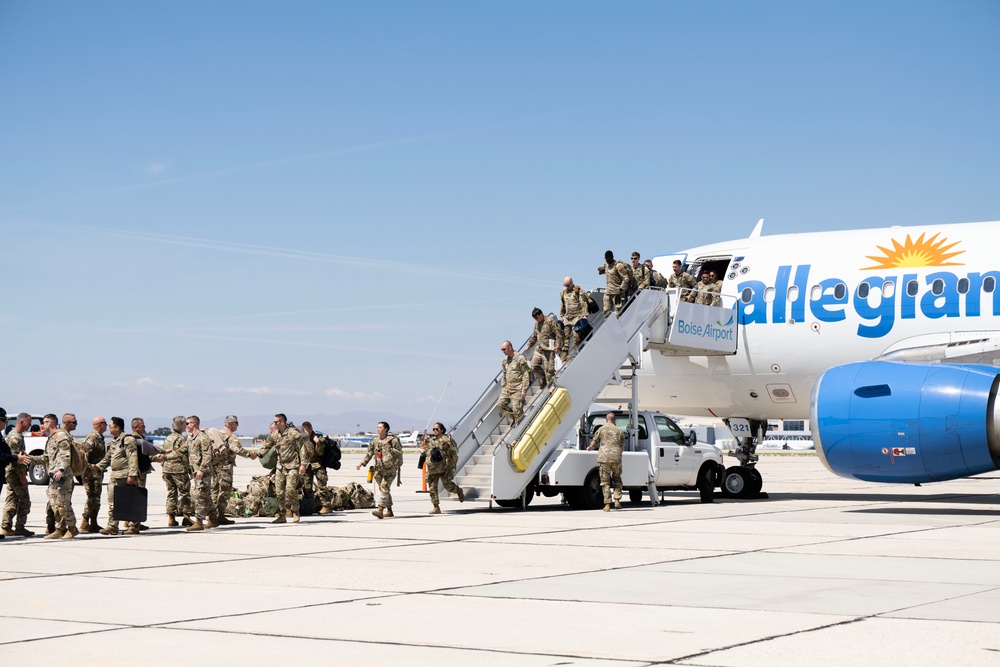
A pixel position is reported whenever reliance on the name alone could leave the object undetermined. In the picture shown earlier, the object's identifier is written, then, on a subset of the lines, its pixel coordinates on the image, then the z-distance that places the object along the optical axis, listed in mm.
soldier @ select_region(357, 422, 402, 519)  19703
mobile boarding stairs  20953
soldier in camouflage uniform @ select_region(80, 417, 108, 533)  17234
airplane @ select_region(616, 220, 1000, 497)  18500
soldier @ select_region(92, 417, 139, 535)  17016
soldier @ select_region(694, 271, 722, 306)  24984
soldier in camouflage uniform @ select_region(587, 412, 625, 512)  21156
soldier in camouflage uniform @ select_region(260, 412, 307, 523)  19250
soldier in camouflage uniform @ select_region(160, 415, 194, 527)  18359
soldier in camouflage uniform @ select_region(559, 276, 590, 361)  23047
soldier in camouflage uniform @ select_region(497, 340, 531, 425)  22250
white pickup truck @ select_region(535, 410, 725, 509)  21766
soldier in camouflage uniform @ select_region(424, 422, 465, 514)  20484
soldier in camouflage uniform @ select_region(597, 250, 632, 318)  23578
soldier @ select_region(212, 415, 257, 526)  19328
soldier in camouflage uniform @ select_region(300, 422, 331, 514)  20906
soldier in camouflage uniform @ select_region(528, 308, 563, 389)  22453
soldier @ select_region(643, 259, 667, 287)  24344
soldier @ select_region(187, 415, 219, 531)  18000
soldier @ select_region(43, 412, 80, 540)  16391
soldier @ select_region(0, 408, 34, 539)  16594
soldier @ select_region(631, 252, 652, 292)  23938
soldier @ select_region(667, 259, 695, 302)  24922
